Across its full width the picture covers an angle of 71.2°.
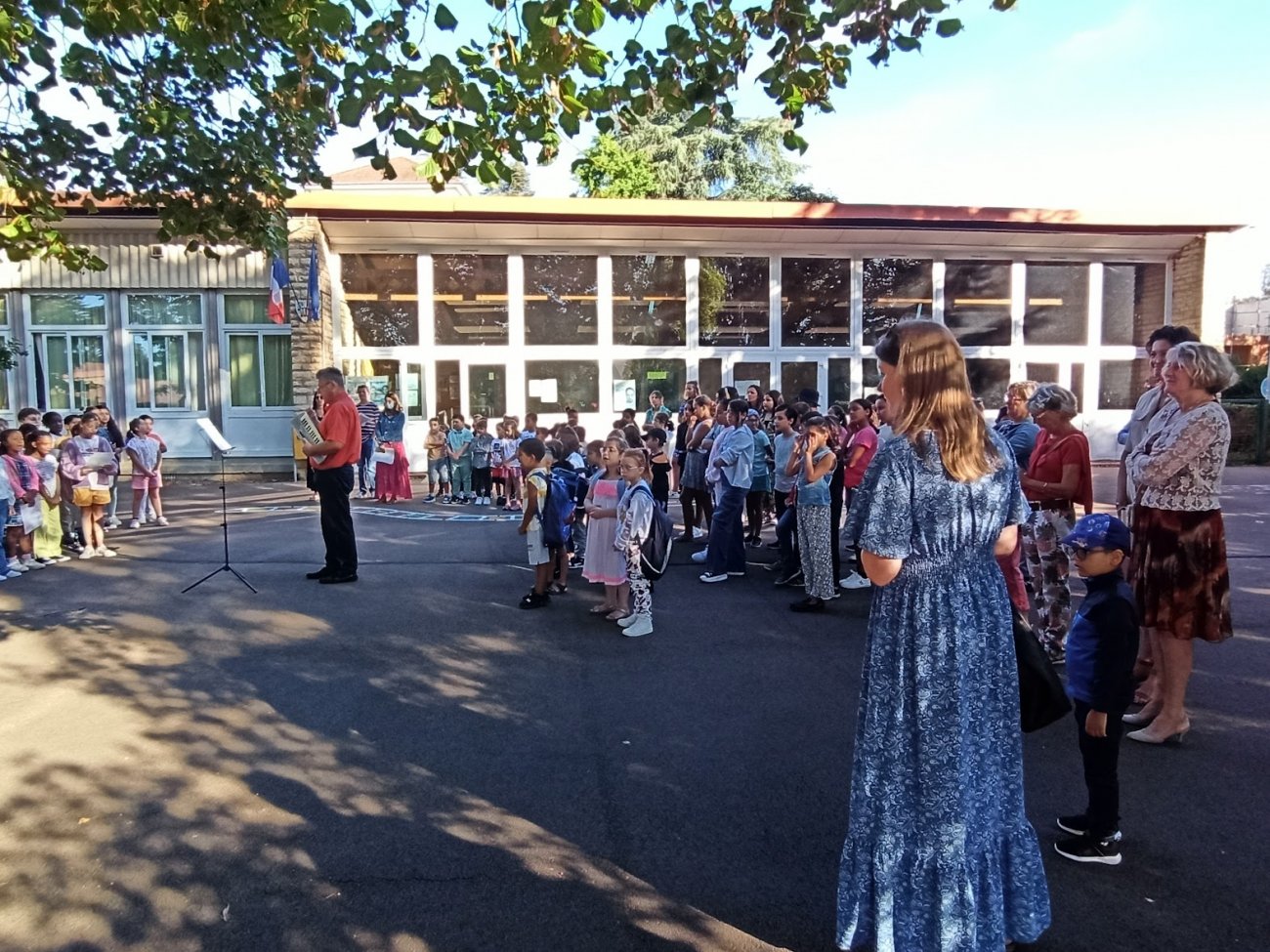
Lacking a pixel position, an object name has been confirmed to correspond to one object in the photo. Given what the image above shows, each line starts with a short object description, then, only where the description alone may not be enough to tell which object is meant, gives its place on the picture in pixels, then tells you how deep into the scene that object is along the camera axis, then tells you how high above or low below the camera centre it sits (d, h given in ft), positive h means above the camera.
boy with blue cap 11.03 -3.20
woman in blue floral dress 8.29 -2.62
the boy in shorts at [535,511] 24.67 -2.56
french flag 54.90 +8.41
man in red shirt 27.53 -1.68
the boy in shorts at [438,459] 51.44 -2.37
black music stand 27.95 -0.70
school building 59.93 +7.80
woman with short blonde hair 13.97 -1.83
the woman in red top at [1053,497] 18.19 -1.71
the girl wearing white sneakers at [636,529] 21.89 -2.75
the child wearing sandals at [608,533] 22.98 -3.04
